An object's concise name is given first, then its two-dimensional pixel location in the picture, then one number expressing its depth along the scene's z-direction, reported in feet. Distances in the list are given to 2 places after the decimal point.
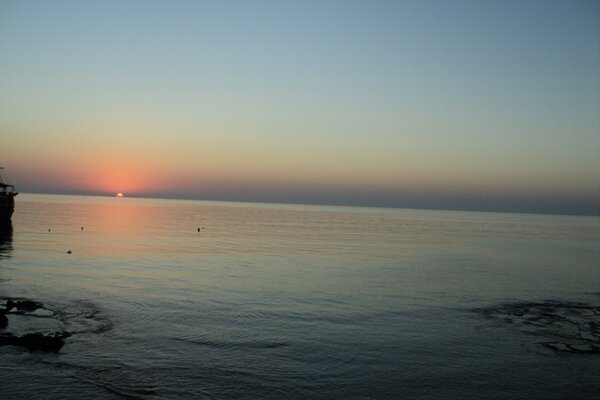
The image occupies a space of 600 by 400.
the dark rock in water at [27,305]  90.09
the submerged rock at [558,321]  82.74
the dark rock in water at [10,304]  89.10
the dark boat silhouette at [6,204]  267.02
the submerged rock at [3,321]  77.63
